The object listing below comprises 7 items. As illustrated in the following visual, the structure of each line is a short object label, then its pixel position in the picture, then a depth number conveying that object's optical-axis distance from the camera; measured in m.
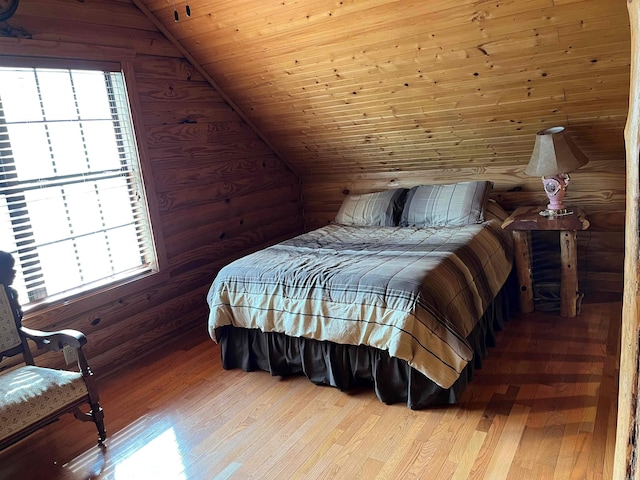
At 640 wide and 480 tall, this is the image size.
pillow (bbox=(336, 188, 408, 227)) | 3.73
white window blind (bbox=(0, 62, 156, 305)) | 2.54
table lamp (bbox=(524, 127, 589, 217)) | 2.88
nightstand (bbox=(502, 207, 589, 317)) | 2.94
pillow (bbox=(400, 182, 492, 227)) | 3.33
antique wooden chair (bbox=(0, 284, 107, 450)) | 1.96
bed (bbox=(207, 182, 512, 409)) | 2.21
